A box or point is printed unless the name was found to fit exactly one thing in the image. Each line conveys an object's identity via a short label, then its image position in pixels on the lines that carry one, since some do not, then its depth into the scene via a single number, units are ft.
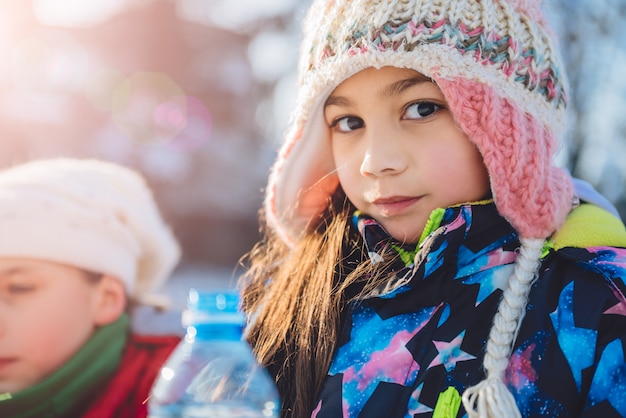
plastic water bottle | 1.36
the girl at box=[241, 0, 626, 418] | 1.62
